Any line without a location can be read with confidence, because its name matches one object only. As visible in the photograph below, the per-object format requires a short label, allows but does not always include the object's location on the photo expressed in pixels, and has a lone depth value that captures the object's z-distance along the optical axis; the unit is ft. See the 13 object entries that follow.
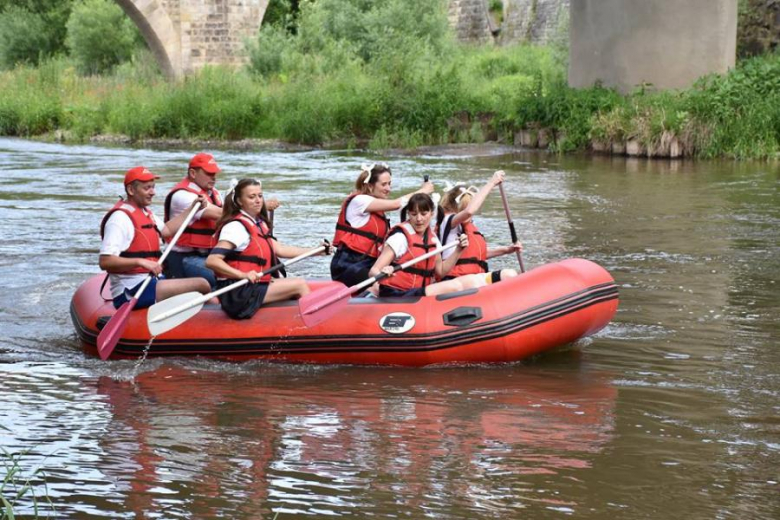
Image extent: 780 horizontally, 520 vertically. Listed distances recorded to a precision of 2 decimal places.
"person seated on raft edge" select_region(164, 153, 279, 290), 32.31
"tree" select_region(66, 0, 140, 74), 144.71
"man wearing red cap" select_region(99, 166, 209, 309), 29.17
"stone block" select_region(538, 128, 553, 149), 82.36
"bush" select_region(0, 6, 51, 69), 155.50
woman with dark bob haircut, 29.41
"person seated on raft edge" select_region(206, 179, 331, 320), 28.81
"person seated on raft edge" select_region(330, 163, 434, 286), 31.25
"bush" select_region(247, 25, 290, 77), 114.28
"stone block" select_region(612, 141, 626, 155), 76.86
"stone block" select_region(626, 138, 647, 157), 75.07
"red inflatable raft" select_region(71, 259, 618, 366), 27.83
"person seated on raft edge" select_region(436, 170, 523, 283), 30.93
